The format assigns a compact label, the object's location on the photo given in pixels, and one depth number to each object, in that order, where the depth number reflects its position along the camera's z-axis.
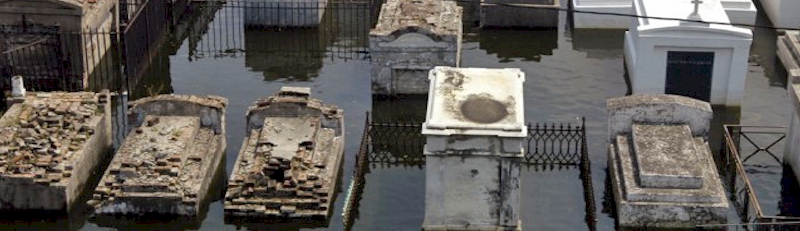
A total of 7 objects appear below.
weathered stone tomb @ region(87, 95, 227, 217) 28.14
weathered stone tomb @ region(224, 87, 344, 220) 28.16
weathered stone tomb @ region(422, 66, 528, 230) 26.17
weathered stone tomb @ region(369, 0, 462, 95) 34.91
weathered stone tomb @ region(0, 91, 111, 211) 28.39
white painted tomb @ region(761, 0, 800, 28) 41.53
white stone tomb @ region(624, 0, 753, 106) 34.03
